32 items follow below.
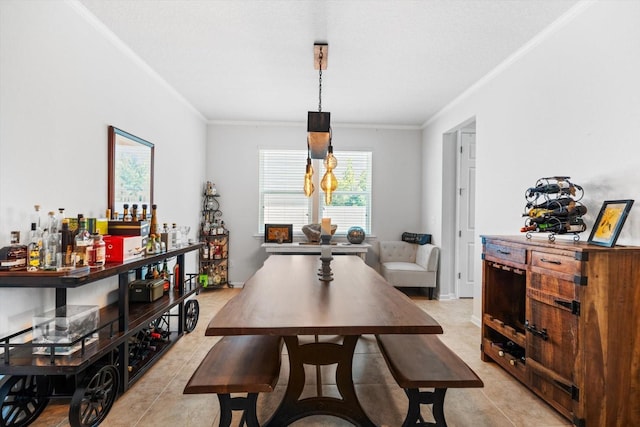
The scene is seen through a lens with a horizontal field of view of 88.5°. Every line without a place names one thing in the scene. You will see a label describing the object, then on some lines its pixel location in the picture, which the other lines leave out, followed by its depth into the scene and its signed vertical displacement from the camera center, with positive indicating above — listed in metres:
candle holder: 2.29 -0.32
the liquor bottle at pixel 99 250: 1.98 -0.24
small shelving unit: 4.97 -0.51
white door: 4.70 +0.14
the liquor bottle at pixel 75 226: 2.06 -0.10
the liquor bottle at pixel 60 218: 2.07 -0.05
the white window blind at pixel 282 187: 5.41 +0.43
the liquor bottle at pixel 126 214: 2.75 -0.02
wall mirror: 2.77 +0.38
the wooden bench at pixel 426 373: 1.55 -0.77
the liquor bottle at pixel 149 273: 3.04 -0.59
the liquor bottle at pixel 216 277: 5.03 -0.99
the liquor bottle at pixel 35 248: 1.79 -0.21
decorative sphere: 5.16 -0.33
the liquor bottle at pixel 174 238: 3.02 -0.24
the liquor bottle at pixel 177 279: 3.19 -0.66
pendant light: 2.41 +0.56
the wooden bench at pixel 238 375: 1.52 -0.79
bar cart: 1.68 -0.81
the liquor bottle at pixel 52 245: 1.87 -0.21
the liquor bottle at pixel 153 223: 2.78 -0.10
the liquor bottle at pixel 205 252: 4.95 -0.60
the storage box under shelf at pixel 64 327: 1.79 -0.67
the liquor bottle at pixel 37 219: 1.97 -0.05
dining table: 1.40 -0.48
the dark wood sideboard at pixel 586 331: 1.80 -0.66
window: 5.42 +0.35
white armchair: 4.70 -0.74
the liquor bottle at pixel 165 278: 3.10 -0.64
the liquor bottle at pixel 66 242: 1.96 -0.19
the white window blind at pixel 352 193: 5.45 +0.35
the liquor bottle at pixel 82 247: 1.93 -0.21
